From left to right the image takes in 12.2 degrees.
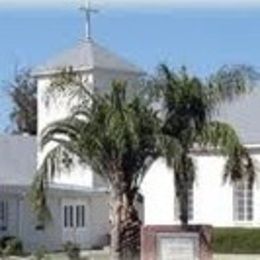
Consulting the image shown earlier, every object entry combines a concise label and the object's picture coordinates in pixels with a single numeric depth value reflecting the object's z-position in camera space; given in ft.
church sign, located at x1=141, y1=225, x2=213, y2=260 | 110.32
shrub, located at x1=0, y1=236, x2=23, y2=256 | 154.20
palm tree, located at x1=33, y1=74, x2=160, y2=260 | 113.60
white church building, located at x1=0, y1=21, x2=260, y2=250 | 159.94
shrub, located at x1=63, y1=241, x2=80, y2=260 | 128.27
